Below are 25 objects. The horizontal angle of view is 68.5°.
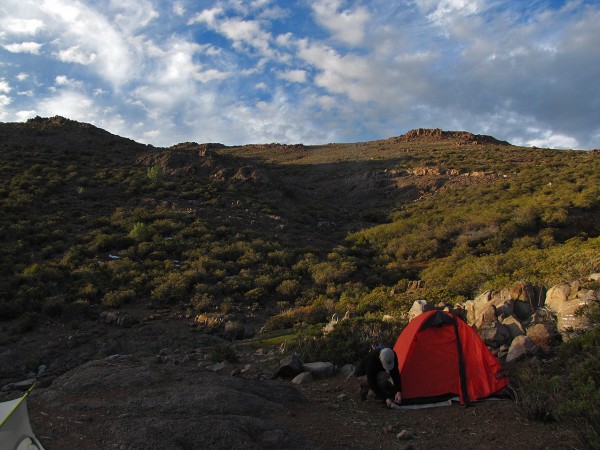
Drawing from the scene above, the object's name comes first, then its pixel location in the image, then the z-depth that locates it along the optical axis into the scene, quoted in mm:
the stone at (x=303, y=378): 7738
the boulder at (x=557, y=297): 8086
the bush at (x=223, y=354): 8992
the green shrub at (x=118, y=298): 13141
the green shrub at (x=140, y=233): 18406
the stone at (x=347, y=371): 7799
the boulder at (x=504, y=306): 8468
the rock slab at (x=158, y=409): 4375
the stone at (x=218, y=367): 8156
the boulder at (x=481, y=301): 8773
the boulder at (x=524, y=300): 8539
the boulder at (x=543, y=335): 7277
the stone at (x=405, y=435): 5117
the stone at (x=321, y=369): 7983
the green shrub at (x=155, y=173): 28000
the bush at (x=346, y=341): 8482
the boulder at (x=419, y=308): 9047
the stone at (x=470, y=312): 8838
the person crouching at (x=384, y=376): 6484
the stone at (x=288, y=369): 8070
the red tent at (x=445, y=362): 6434
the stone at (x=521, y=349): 7195
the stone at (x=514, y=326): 7906
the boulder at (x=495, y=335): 7922
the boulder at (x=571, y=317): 7246
